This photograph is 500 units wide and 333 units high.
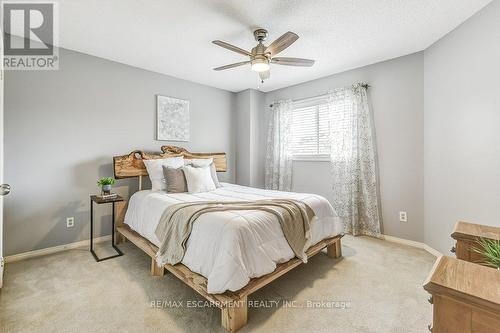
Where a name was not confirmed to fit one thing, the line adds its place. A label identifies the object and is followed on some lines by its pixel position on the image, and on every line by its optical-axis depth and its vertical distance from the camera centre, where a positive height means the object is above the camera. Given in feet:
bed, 5.37 -2.33
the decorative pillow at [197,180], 10.39 -0.70
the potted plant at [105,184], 9.60 -0.82
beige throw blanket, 6.62 -1.74
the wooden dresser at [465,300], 2.58 -1.55
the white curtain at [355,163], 11.43 +0.06
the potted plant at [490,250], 3.63 -1.43
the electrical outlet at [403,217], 10.65 -2.41
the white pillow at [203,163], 11.92 +0.07
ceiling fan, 7.38 +3.74
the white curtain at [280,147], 14.93 +1.11
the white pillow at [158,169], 10.68 -0.22
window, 13.48 +2.07
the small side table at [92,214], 9.05 -2.09
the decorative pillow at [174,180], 10.17 -0.69
